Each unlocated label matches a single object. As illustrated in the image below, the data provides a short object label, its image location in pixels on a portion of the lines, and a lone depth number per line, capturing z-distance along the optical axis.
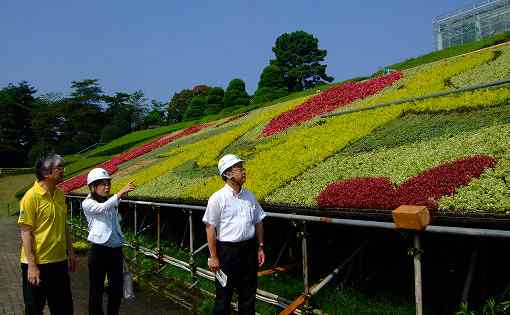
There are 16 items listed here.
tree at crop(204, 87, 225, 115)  59.02
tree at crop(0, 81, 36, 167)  72.31
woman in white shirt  6.32
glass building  35.69
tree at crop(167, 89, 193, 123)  87.50
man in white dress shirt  5.30
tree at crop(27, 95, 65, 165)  73.62
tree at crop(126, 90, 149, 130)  88.56
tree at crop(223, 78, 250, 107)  55.75
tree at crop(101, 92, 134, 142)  69.29
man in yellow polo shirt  5.26
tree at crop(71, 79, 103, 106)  81.54
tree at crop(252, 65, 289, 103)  50.18
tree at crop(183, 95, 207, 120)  62.78
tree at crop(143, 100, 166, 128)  84.75
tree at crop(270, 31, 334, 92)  66.69
